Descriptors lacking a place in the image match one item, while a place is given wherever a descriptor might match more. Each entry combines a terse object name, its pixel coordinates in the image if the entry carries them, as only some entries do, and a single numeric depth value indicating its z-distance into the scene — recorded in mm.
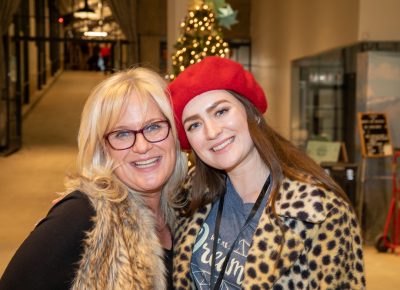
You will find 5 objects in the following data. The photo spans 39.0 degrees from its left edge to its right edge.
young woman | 1749
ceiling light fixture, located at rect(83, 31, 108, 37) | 14251
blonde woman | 1563
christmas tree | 5953
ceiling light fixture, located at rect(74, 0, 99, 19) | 14086
